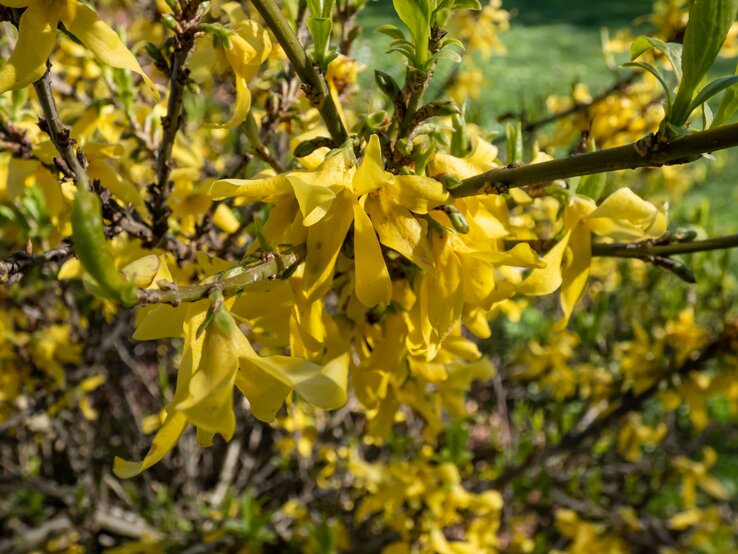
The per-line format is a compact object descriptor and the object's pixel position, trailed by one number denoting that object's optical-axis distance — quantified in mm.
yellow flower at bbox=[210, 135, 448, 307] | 129
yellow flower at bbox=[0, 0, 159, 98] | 123
